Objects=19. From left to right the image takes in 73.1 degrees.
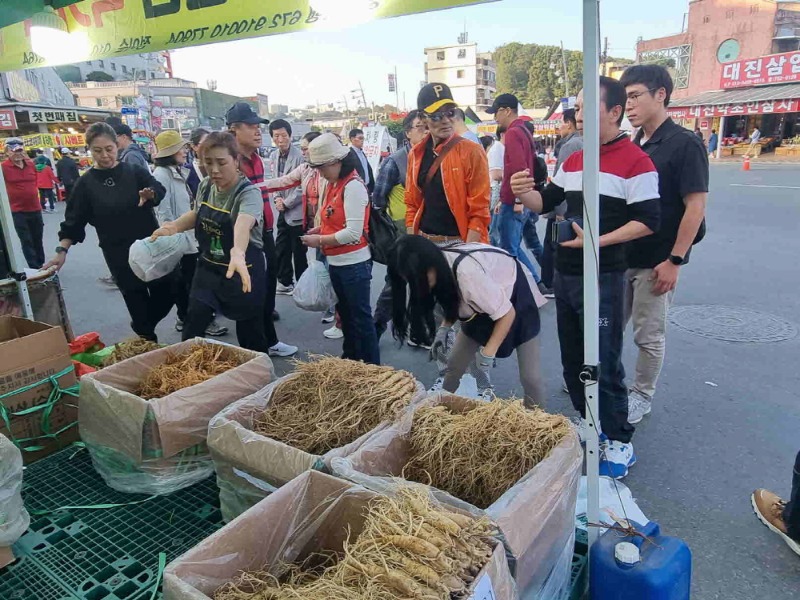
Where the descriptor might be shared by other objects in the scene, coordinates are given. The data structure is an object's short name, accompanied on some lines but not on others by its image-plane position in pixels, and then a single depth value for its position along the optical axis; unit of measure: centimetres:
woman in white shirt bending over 243
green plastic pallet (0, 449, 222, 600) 203
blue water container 170
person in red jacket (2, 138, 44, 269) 758
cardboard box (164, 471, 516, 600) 142
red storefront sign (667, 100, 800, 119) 2679
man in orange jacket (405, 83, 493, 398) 364
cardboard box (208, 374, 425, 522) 190
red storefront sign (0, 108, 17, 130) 1745
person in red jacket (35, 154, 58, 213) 1552
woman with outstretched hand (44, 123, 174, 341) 396
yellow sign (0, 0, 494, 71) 222
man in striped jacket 257
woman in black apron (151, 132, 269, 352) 300
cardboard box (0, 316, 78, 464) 273
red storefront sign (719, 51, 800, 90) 2914
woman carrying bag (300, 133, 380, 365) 360
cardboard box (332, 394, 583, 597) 158
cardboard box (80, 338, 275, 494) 233
